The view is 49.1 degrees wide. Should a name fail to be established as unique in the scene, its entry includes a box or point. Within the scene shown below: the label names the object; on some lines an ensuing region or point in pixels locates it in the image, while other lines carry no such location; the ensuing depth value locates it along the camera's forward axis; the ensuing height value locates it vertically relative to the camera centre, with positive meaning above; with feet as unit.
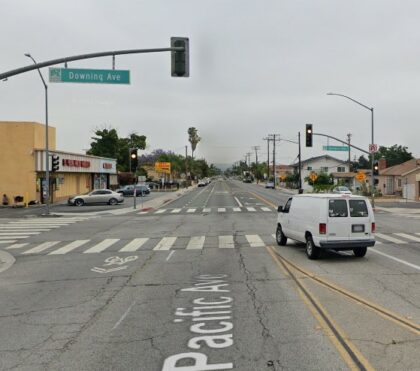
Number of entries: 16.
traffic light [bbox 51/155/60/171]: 111.10 +4.18
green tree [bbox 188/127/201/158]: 437.58 +40.90
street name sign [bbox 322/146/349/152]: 147.95 +10.09
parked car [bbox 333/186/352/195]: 168.72 -3.72
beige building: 135.95 +6.09
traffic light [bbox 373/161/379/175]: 124.16 +3.21
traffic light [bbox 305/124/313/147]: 115.75 +11.17
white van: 43.57 -4.34
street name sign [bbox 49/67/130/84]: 49.47 +11.28
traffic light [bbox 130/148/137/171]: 122.43 +6.54
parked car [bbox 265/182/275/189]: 323.39 -3.98
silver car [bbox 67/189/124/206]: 143.33 -5.69
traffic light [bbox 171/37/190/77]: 46.19 +12.15
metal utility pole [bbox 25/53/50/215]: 104.41 +5.84
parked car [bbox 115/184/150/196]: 200.98 -4.44
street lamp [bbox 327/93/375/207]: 112.89 +18.77
